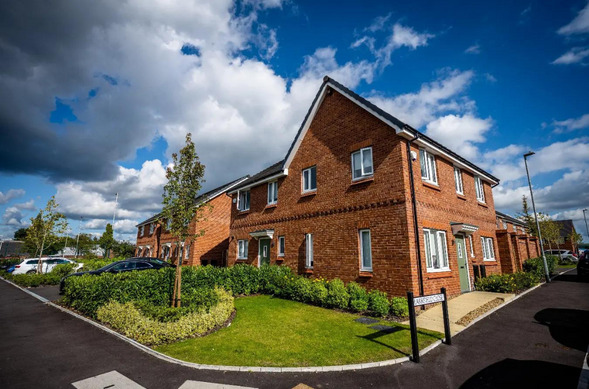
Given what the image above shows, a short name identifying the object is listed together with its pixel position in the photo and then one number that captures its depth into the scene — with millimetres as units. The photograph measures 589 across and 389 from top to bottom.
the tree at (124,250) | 41125
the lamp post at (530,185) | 15961
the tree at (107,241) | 44466
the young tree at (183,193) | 9727
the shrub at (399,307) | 8758
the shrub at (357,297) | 9477
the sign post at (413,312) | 5570
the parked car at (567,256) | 38556
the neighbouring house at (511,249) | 15602
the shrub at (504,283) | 12056
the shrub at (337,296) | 9984
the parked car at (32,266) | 23750
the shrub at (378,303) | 8914
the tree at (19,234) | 76375
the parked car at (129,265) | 13567
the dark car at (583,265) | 17125
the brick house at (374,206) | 10031
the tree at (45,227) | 21766
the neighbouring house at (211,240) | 23469
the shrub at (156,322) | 6891
